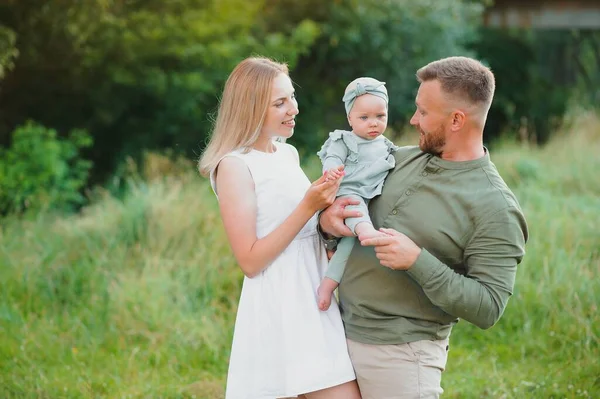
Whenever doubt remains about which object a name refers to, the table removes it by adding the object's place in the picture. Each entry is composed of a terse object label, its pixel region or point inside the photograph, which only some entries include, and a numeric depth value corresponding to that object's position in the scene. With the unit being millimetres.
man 2844
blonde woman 3041
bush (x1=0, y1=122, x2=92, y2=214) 9047
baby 3072
